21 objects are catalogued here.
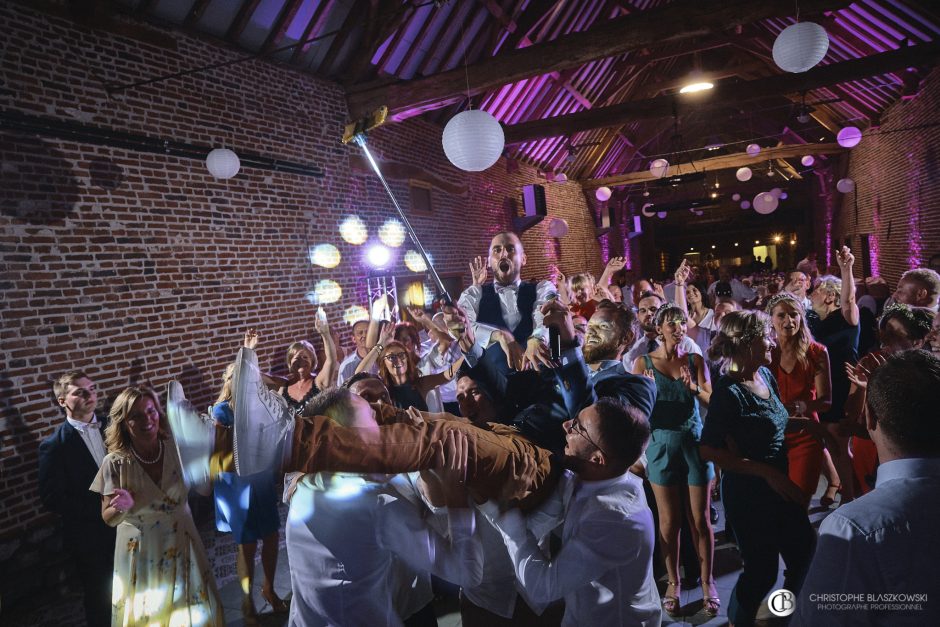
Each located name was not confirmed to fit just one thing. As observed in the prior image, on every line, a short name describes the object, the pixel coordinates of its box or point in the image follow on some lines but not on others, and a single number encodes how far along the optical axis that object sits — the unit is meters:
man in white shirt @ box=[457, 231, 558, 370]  3.15
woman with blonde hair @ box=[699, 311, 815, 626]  2.06
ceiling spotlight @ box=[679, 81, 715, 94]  6.74
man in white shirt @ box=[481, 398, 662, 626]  1.43
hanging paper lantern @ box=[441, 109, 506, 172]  3.69
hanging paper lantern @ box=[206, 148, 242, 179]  4.48
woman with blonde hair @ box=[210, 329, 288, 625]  3.03
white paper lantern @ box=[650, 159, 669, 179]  11.06
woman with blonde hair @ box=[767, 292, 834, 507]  2.97
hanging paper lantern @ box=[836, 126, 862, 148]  8.70
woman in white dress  2.37
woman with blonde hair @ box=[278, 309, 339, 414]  3.82
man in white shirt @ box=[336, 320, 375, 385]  4.04
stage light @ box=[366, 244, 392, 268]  6.78
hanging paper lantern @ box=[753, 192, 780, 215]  14.62
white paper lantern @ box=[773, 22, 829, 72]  3.81
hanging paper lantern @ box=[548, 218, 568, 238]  12.04
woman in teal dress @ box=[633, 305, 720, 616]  2.80
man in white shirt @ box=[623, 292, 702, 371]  3.17
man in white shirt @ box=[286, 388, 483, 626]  1.72
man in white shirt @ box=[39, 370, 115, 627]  2.77
